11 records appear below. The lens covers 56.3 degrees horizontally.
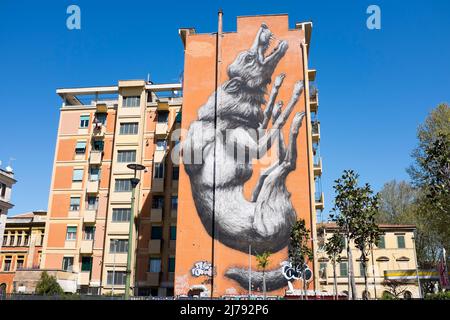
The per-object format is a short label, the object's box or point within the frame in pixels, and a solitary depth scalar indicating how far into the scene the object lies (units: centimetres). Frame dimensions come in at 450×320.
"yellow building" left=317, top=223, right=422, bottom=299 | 5709
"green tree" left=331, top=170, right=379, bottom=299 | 3709
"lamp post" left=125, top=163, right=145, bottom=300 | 1962
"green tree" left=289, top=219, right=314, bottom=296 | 4272
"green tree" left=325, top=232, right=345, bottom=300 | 4444
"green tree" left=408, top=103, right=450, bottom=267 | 2873
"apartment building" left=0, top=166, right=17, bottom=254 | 5700
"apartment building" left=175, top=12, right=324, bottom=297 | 4531
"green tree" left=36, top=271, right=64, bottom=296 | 4469
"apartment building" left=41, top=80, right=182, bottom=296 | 5262
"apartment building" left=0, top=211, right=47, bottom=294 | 6378
